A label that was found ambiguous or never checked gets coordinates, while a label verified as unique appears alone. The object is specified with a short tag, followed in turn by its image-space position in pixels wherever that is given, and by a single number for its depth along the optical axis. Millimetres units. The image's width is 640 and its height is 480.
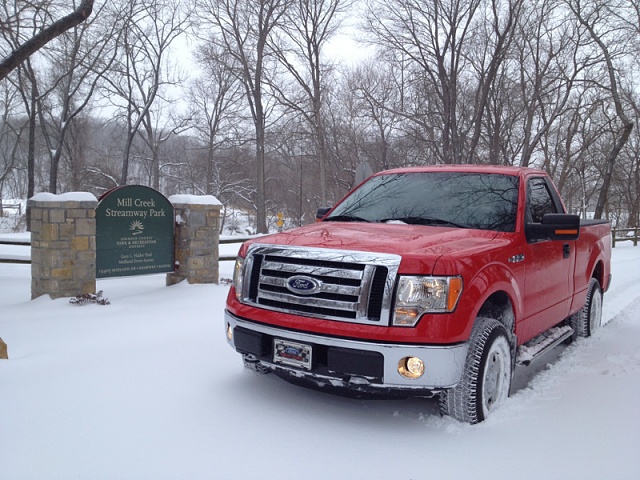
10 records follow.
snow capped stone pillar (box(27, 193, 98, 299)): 7352
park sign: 7918
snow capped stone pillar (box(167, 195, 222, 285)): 8914
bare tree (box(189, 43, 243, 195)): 39938
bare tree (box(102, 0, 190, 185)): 33188
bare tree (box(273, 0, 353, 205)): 29031
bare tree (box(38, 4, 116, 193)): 27547
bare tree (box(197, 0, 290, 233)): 28891
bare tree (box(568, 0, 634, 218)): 20359
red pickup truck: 3125
